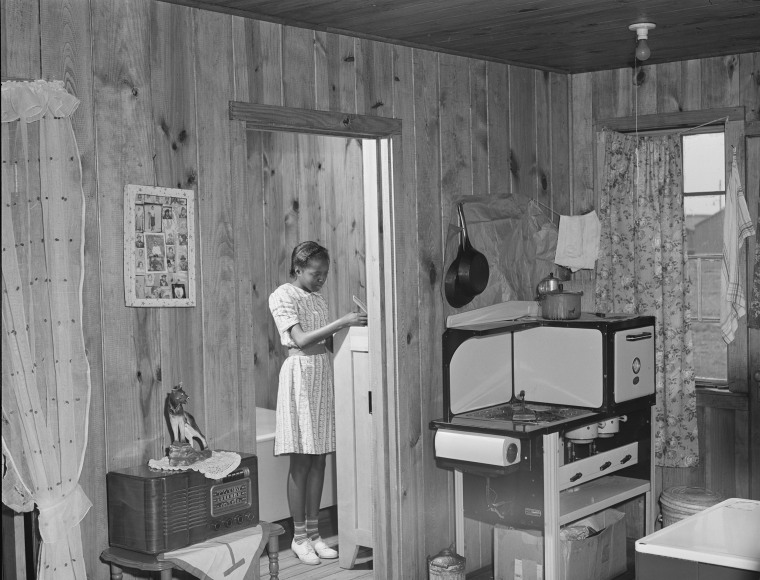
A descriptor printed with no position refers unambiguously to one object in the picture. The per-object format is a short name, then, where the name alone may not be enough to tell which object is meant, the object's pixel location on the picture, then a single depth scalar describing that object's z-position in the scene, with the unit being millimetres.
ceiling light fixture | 3848
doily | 3006
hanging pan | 4312
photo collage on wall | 3119
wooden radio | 2885
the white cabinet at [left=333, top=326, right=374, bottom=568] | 4488
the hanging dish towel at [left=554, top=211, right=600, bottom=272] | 4926
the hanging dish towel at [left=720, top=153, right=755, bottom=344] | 4609
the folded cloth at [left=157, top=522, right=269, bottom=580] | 2895
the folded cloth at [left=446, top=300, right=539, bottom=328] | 4348
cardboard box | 3994
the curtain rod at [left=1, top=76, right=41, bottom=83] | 2775
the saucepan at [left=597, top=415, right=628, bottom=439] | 4244
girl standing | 4754
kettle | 4477
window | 4887
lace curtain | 2727
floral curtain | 4805
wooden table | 2882
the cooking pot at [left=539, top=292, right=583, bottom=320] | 4391
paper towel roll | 3770
